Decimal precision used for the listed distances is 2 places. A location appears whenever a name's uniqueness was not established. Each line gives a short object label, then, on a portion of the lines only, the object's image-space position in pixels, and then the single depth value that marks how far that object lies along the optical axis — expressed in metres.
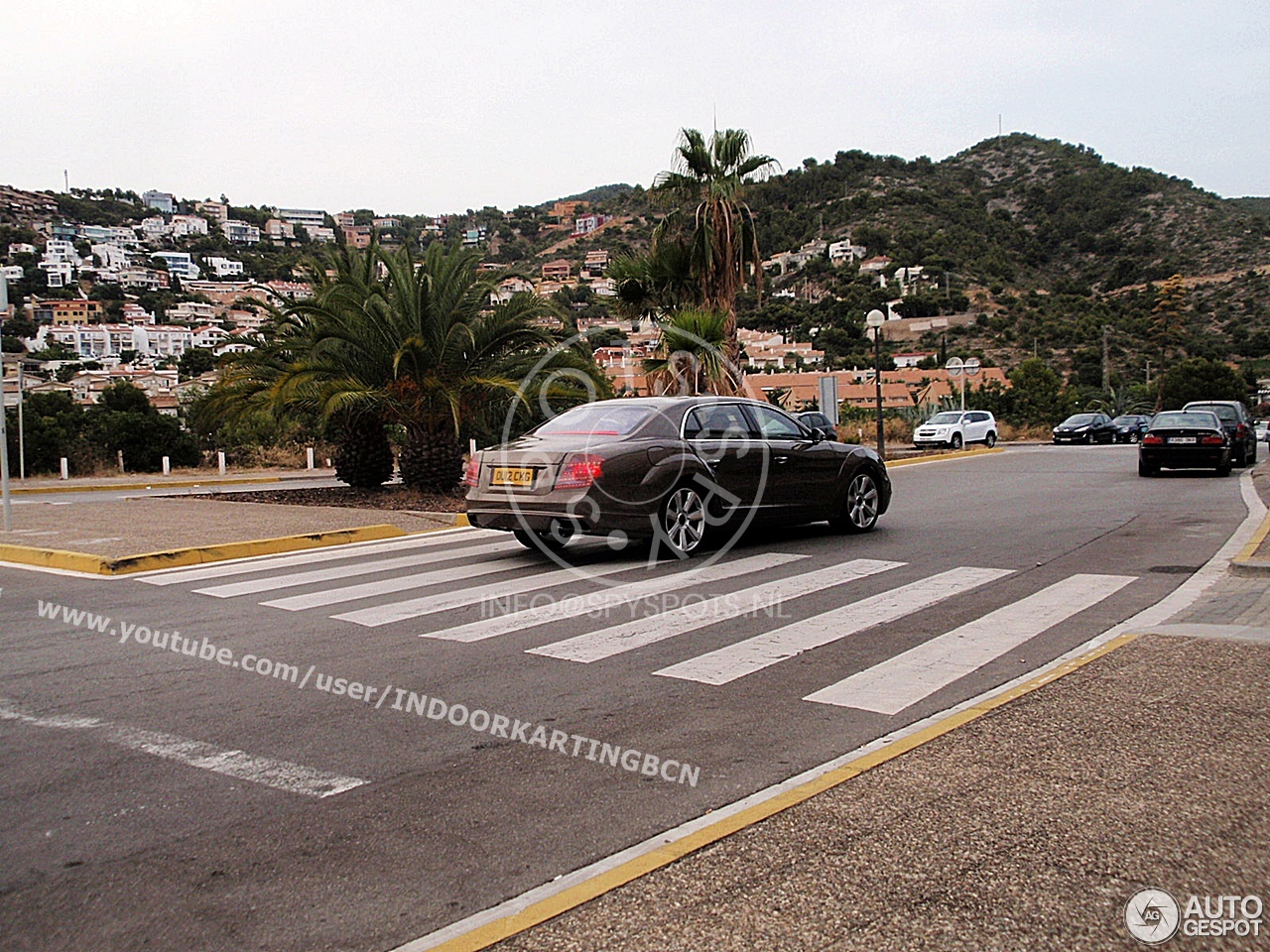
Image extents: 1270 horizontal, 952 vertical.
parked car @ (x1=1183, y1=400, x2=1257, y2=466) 25.59
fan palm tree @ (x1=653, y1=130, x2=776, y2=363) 27.02
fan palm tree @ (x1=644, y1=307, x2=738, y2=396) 23.30
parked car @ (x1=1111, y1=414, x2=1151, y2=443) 46.81
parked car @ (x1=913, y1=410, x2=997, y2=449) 39.44
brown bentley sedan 9.78
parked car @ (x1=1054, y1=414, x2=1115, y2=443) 44.81
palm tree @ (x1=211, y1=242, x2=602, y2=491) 16.58
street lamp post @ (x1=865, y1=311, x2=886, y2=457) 27.39
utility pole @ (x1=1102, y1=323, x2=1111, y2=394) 66.84
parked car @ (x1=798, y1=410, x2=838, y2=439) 27.35
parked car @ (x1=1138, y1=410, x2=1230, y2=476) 21.69
